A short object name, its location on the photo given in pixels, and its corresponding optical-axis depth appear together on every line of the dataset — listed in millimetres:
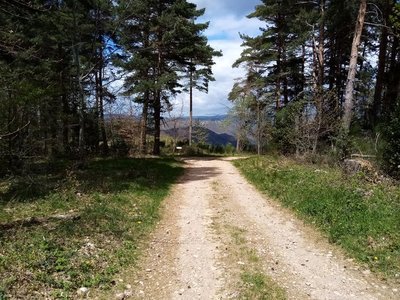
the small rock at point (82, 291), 5423
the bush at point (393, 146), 12164
